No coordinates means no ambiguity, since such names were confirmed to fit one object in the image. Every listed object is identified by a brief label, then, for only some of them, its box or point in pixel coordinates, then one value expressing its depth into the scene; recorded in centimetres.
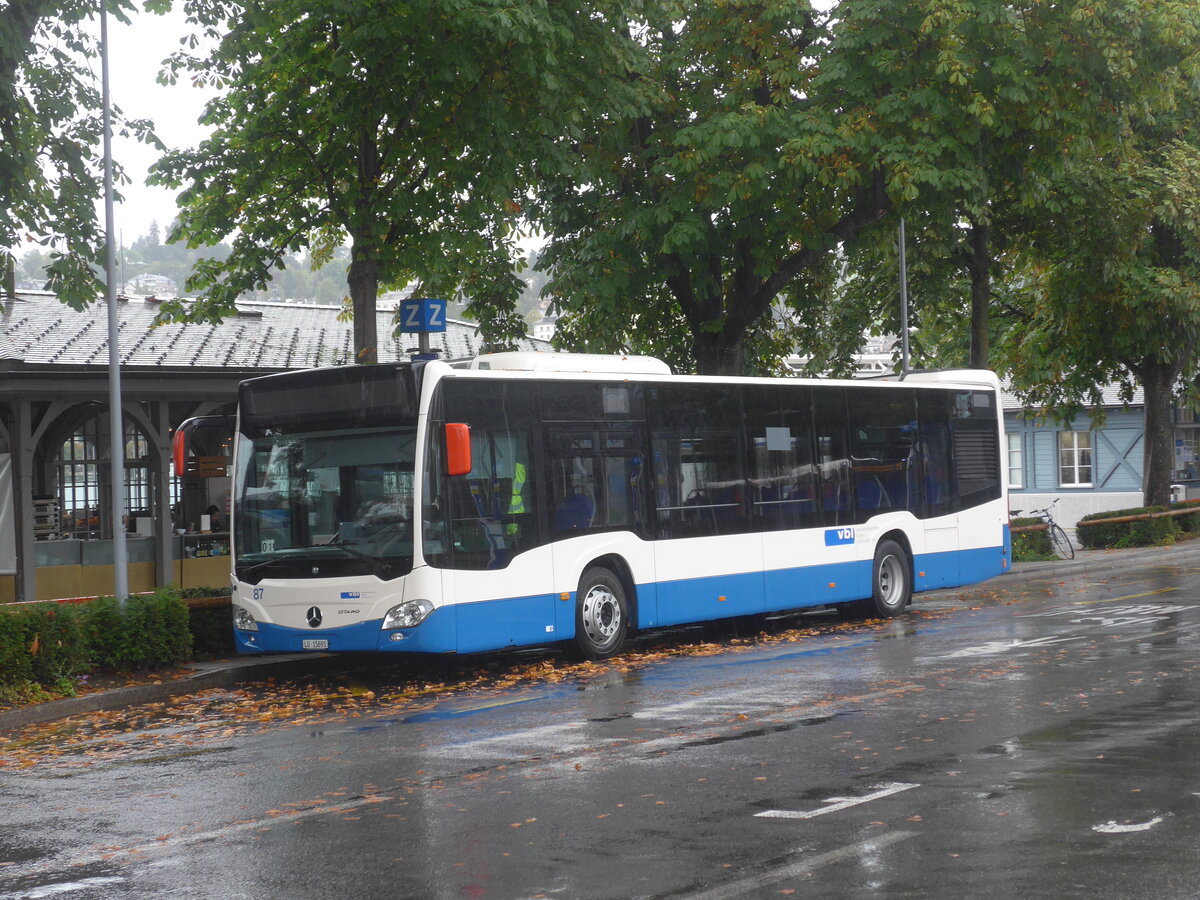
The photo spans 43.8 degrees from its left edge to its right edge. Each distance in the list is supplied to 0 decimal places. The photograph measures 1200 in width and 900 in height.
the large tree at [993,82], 2008
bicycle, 3078
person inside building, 2672
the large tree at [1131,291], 2909
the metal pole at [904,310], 2773
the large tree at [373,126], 1675
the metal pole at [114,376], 1580
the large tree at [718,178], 2064
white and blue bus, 1399
